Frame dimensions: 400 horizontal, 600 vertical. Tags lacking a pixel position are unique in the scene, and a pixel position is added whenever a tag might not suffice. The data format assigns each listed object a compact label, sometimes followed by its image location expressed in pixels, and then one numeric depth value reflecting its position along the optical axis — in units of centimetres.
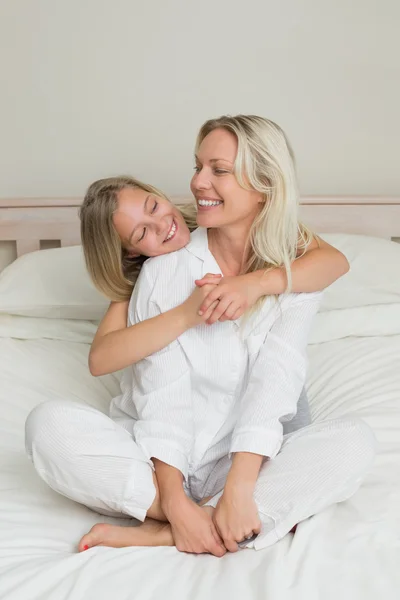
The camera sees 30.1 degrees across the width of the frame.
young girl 120
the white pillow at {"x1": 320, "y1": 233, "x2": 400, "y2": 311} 178
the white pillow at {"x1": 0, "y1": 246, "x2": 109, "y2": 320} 176
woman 103
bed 88
